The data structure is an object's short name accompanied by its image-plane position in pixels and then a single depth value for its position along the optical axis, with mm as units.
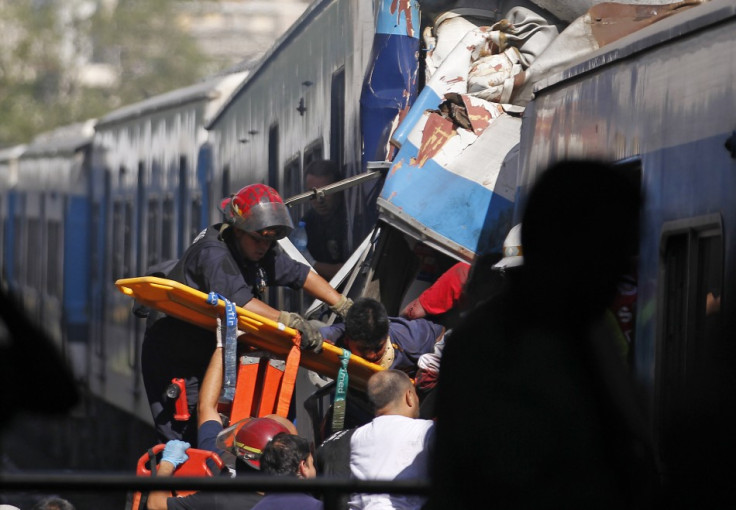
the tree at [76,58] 137250
